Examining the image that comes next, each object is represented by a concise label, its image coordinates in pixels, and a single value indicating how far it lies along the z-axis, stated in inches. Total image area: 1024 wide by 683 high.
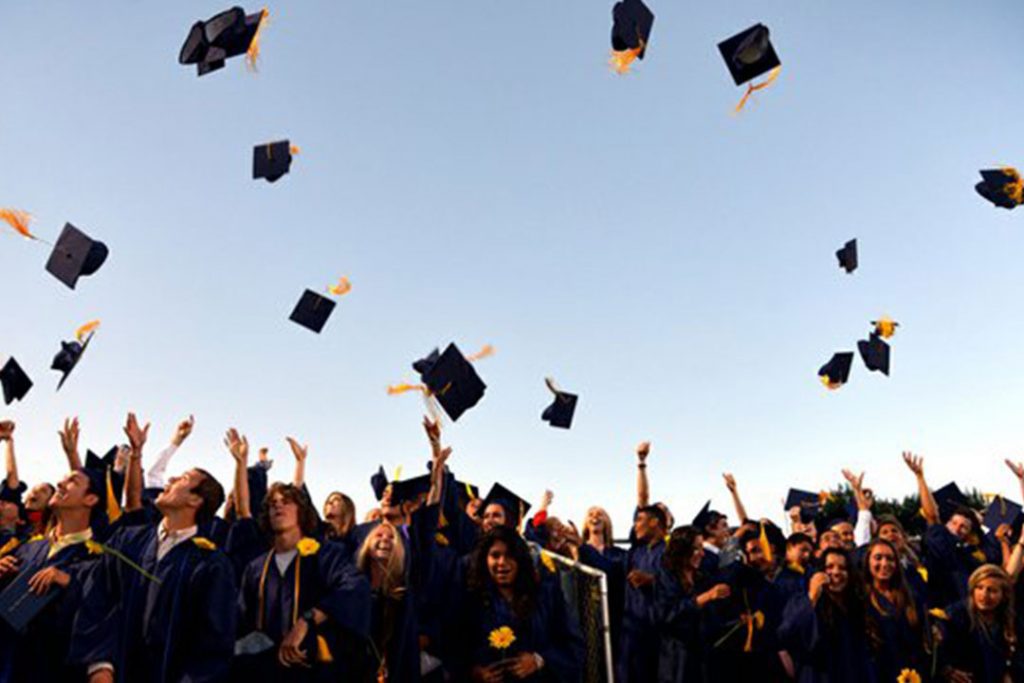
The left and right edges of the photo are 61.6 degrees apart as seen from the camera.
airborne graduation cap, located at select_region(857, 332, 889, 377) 383.6
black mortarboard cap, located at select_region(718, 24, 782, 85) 309.1
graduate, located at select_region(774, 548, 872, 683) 221.8
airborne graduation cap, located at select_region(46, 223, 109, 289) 290.4
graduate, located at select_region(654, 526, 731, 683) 250.8
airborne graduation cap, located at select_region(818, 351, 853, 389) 396.5
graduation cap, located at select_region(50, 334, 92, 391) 304.2
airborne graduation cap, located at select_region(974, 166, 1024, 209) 343.6
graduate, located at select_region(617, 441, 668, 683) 261.3
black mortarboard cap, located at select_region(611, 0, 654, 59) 299.7
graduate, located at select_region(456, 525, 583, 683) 190.5
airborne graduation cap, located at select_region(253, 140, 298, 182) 338.0
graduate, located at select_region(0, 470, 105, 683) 185.0
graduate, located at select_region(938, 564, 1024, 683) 237.3
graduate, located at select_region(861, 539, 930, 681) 222.7
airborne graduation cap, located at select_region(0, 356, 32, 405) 318.3
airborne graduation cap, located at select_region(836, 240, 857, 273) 396.8
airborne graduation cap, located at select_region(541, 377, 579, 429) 368.2
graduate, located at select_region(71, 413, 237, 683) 164.2
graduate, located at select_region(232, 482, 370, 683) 176.4
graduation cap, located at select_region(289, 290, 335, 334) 344.8
